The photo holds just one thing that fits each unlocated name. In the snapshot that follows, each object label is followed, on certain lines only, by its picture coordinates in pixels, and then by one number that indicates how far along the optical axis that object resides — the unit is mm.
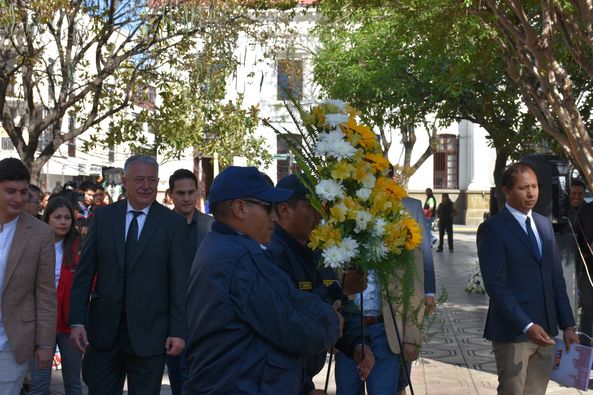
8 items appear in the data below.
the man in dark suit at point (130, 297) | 5938
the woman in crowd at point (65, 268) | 7090
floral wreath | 4402
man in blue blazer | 6066
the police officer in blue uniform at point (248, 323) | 3447
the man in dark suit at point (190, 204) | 7582
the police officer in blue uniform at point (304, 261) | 4297
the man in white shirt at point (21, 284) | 5500
